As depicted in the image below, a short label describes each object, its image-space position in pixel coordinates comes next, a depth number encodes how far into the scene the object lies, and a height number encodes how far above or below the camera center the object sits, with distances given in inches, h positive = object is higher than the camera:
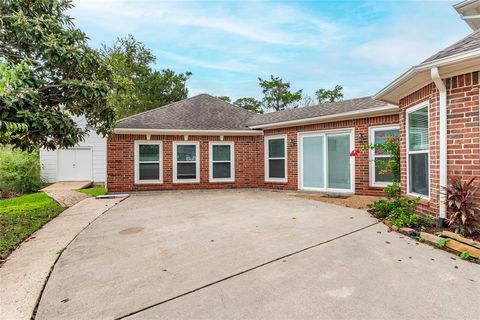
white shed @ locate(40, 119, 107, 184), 500.1 +0.4
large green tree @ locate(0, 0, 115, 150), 174.1 +73.5
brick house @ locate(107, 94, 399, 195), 344.8 +19.9
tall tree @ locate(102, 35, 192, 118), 951.0 +339.0
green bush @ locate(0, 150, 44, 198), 418.9 -18.7
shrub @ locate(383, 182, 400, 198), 236.2 -26.6
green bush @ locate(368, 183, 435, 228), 181.9 -40.5
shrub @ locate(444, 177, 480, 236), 149.9 -27.2
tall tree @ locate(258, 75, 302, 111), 1217.4 +330.9
